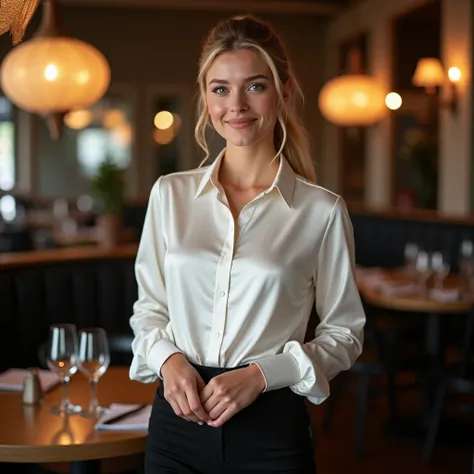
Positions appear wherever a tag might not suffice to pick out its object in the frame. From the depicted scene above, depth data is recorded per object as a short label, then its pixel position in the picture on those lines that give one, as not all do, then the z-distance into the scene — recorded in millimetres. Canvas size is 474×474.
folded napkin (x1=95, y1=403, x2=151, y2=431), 2496
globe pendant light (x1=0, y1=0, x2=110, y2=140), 4953
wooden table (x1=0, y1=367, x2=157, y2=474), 2355
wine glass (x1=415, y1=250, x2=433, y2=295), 5438
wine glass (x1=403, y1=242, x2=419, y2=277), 6119
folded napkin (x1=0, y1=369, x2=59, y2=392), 3004
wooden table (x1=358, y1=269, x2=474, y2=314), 4977
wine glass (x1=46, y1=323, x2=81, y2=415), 2664
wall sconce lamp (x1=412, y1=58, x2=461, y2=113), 8805
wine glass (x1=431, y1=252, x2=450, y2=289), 5418
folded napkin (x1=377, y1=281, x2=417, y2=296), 5246
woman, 1979
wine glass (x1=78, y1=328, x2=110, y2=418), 2670
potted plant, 6422
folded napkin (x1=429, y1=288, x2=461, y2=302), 5004
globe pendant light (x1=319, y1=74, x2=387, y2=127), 8664
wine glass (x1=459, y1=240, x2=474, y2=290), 5535
